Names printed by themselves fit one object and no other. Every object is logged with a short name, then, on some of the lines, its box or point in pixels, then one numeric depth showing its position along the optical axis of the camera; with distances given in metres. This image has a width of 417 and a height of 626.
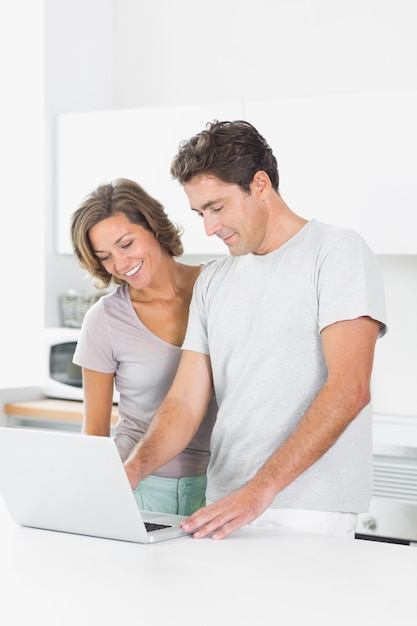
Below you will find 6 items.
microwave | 3.88
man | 1.88
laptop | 1.70
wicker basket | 3.90
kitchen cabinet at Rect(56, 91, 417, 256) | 3.19
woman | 2.23
